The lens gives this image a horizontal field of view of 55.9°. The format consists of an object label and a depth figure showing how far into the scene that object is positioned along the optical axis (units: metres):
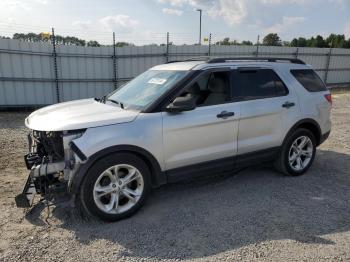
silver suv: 3.66
